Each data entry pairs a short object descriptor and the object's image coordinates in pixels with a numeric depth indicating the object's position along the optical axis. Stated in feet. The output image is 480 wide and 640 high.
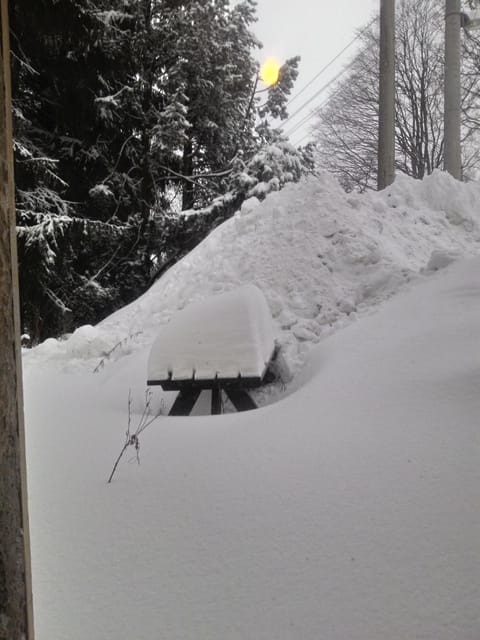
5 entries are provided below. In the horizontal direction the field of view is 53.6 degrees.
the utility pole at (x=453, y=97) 30.63
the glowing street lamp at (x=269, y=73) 41.75
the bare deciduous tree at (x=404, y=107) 53.01
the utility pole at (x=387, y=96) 30.63
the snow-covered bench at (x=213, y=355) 11.16
